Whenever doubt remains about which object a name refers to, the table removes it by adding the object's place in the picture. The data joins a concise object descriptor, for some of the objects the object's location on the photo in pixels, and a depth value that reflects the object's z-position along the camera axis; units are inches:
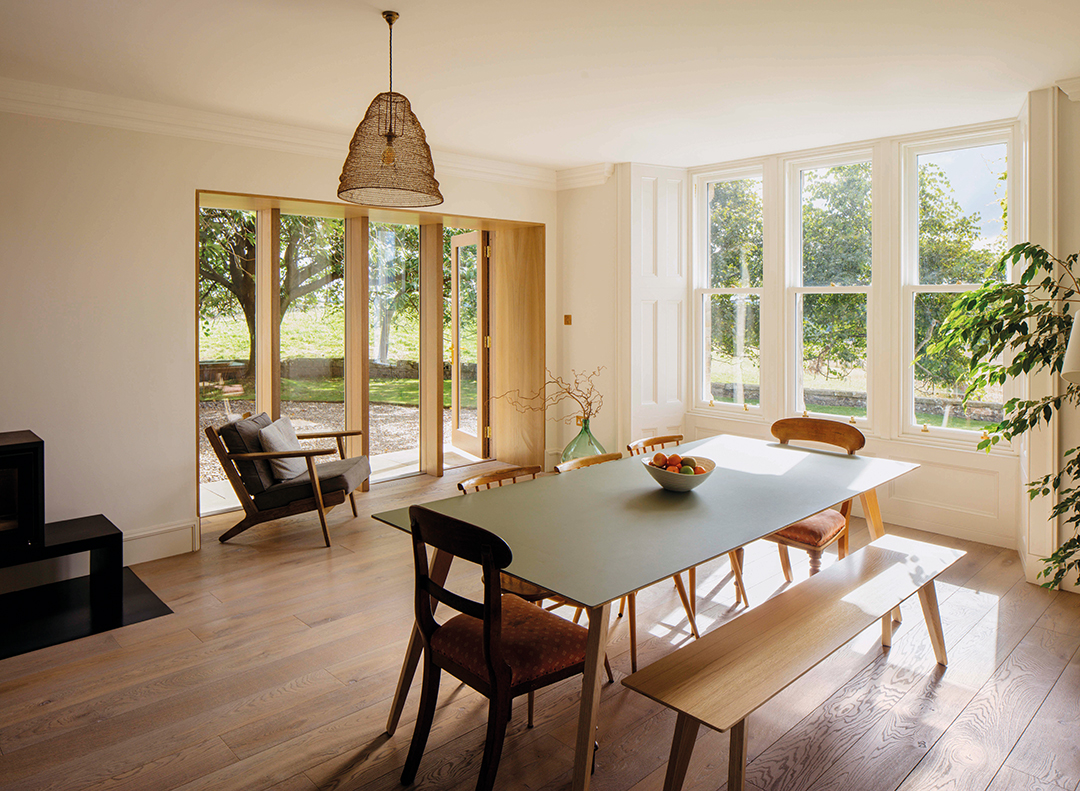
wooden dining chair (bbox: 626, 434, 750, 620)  139.4
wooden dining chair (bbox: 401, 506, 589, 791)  76.7
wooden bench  74.6
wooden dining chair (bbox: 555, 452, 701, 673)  114.1
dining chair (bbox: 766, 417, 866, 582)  130.3
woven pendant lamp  102.0
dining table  77.6
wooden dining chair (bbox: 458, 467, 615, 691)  103.3
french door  276.2
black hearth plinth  130.3
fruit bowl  111.1
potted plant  128.7
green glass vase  229.9
